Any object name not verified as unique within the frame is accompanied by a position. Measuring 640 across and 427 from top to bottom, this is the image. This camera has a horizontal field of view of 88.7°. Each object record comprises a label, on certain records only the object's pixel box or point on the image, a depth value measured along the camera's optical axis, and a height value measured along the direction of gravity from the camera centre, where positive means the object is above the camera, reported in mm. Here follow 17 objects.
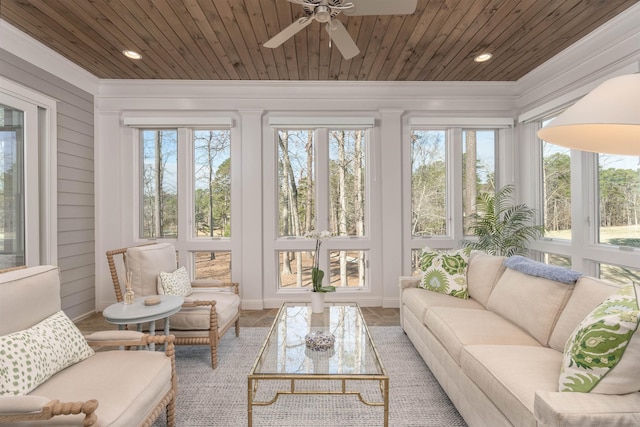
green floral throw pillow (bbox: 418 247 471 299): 2959 -550
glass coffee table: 1727 -839
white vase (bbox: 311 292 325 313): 2631 -698
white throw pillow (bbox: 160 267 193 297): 2756 -582
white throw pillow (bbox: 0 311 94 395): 1352 -625
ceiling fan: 1956 +1264
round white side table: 2119 -646
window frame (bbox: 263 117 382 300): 4145 -46
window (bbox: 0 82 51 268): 2891 +385
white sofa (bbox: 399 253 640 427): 1171 -736
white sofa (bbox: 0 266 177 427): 1239 -709
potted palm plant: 3807 -184
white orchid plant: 2669 -540
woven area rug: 1970 -1228
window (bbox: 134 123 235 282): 4184 +287
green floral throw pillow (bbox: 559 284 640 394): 1208 -547
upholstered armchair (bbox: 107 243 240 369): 2592 -690
